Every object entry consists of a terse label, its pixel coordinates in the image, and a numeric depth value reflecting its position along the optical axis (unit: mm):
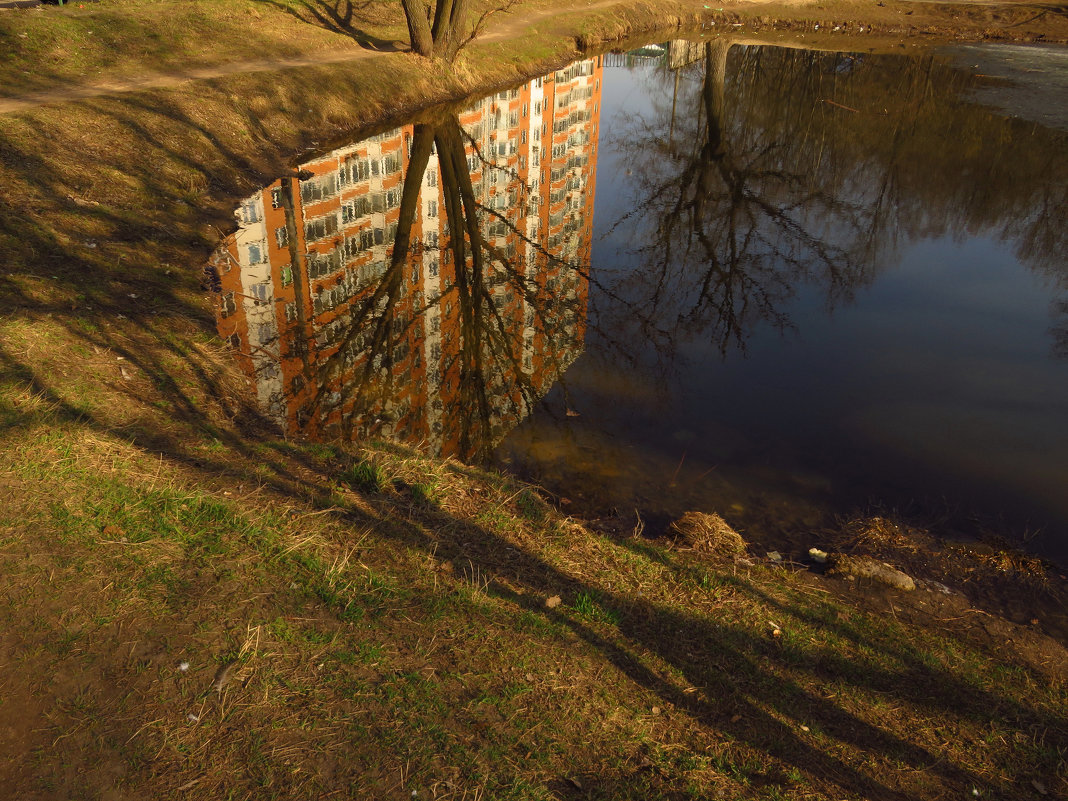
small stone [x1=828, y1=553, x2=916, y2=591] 6477
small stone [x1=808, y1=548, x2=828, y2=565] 6963
